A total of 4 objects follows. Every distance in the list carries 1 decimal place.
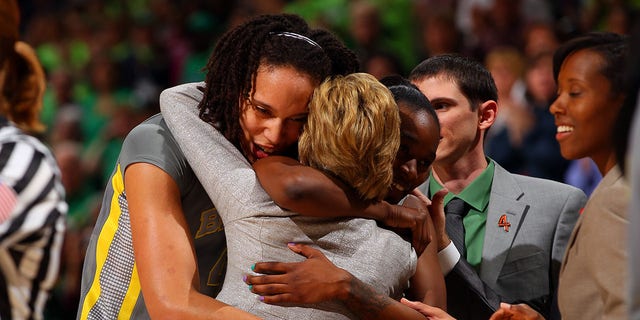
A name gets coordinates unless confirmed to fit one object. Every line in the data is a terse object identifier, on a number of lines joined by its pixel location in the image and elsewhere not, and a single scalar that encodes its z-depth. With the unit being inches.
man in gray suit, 251.9
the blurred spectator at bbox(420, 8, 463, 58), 571.2
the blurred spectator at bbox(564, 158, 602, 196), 464.2
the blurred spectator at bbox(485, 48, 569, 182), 480.1
